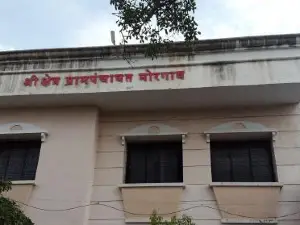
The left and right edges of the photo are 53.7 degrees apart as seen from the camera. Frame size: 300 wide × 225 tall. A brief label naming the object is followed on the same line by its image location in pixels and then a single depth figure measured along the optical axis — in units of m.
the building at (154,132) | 5.43
